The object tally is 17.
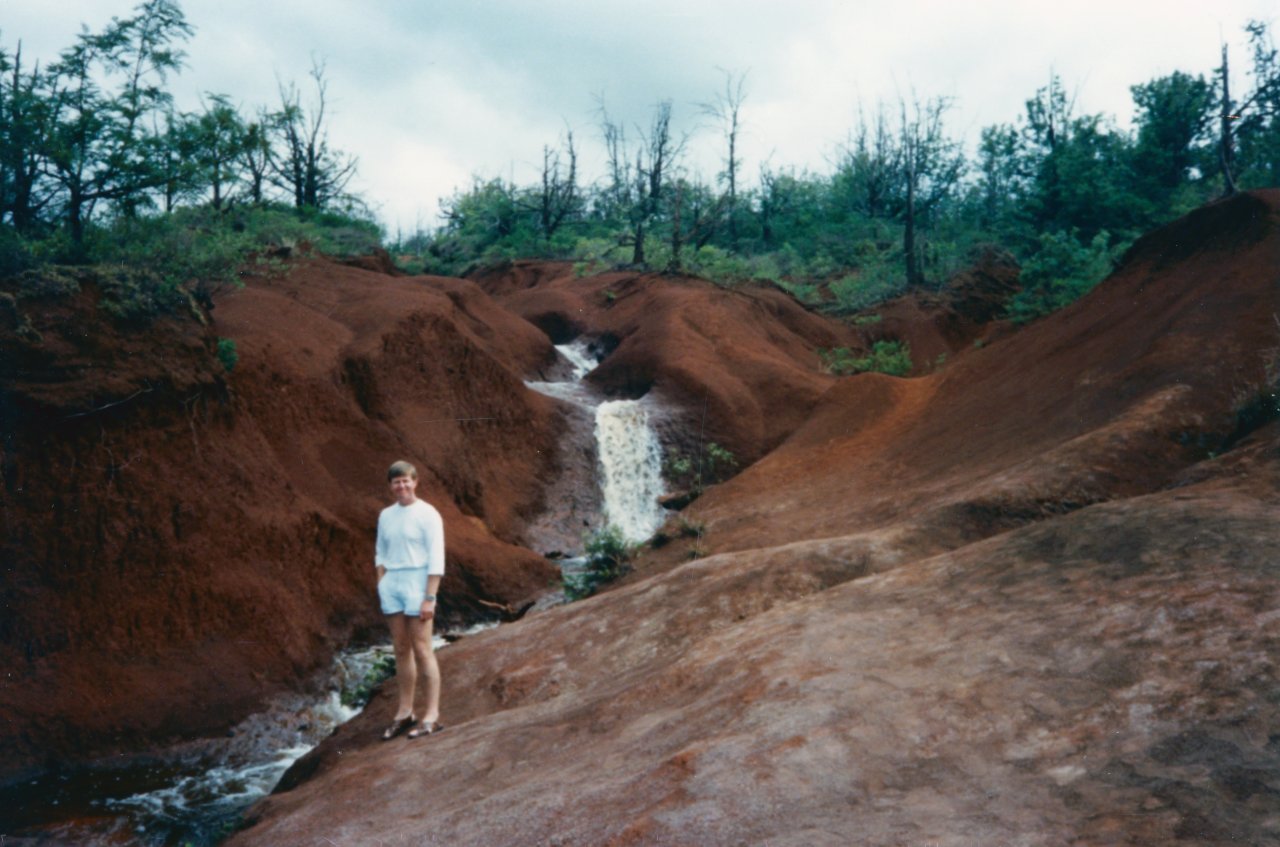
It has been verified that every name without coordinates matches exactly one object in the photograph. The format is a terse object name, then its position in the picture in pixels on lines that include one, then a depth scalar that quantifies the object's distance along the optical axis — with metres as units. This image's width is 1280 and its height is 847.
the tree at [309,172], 28.70
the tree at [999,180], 29.53
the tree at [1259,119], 17.78
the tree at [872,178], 36.56
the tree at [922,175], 28.11
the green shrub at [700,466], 15.97
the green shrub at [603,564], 10.05
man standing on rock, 5.51
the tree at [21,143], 8.57
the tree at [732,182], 33.66
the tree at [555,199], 35.28
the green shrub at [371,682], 7.54
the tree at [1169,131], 21.17
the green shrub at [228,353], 9.85
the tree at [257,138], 10.80
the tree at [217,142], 10.11
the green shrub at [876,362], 19.14
